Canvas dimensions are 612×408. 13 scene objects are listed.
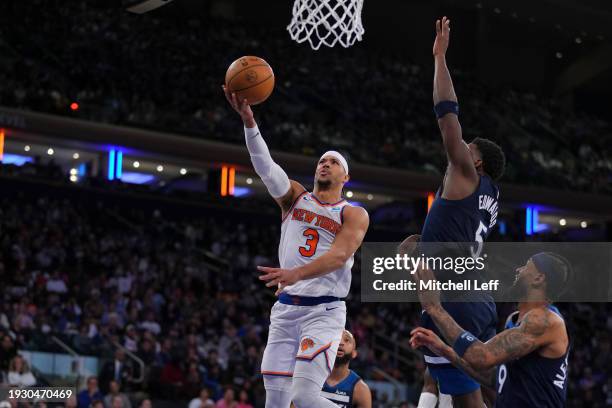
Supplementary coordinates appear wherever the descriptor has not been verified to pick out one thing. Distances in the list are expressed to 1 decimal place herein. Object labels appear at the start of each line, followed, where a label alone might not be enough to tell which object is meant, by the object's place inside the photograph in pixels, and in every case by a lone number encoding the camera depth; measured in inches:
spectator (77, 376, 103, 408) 576.7
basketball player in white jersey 283.4
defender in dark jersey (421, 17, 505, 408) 257.6
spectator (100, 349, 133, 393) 626.8
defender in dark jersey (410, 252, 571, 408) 219.9
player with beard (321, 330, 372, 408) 362.0
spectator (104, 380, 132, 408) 586.6
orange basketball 306.0
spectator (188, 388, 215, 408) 609.6
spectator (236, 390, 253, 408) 615.4
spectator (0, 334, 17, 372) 589.0
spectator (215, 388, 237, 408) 607.2
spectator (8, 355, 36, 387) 583.1
